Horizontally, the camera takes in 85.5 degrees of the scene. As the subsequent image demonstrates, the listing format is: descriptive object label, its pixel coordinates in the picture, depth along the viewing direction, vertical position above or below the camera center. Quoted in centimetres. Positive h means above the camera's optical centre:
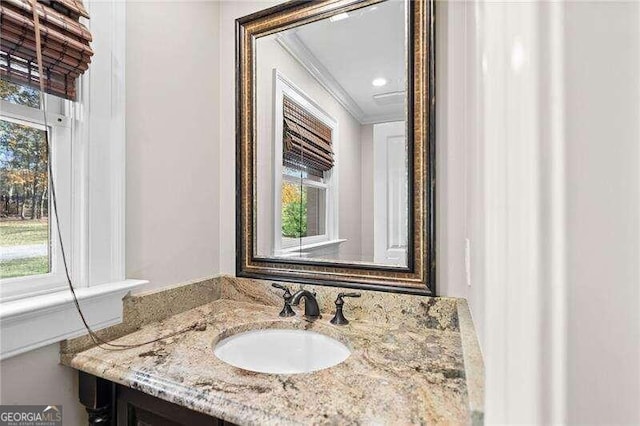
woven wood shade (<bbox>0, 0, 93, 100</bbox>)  85 +44
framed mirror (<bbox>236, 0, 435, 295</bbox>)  117 +26
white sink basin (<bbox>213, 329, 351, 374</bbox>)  111 -46
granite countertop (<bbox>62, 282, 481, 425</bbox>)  69 -39
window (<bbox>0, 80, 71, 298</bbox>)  90 +7
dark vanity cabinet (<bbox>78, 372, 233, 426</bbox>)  86 -51
